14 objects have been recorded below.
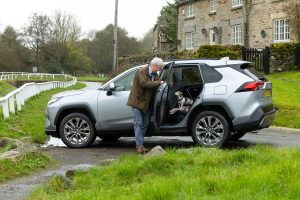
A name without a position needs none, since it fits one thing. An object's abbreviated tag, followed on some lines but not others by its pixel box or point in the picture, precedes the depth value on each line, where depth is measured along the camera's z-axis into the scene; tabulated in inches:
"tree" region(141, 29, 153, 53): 3718.3
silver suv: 371.6
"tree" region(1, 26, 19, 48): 3444.9
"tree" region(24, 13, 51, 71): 3294.8
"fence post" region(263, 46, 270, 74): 1028.5
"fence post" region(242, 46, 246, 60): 1051.3
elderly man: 354.3
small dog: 390.3
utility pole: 1422.5
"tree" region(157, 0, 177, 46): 2500.0
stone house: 1163.8
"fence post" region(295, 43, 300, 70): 1029.2
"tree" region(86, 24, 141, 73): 3410.4
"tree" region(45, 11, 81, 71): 3334.2
